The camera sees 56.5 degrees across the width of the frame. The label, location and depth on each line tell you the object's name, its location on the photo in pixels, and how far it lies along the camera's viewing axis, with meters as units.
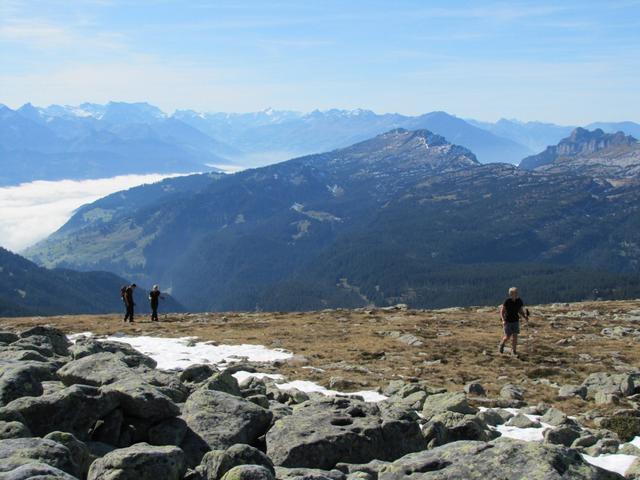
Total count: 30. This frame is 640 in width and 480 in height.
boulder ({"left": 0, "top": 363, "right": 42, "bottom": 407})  14.46
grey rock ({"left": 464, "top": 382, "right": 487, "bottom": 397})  22.73
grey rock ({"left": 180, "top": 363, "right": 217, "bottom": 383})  21.11
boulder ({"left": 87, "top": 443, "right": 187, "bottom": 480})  10.51
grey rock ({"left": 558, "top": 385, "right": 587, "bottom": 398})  22.78
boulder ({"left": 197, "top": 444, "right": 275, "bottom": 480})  11.29
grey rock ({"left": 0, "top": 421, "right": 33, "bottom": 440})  11.97
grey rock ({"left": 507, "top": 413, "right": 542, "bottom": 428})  18.53
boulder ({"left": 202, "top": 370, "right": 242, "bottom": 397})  17.97
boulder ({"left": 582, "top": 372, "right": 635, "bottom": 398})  22.55
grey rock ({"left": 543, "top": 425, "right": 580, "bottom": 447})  16.45
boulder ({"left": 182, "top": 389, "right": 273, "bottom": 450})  13.91
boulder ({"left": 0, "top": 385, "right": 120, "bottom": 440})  13.05
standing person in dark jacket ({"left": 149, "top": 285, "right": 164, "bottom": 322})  46.62
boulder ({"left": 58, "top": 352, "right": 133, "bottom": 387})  16.69
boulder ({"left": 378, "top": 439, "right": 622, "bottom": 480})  10.77
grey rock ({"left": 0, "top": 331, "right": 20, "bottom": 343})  25.52
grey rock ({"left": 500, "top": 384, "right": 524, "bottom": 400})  22.28
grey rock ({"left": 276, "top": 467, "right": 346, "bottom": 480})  11.04
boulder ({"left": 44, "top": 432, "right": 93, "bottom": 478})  11.46
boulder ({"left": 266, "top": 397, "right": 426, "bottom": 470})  13.31
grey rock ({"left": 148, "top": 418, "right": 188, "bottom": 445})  13.42
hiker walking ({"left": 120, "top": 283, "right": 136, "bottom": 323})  45.12
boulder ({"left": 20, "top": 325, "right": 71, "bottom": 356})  26.44
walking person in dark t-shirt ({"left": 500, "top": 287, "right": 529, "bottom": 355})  30.22
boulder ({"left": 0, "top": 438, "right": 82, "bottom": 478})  10.31
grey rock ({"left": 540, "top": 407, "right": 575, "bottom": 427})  18.73
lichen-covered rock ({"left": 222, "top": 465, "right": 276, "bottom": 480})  10.33
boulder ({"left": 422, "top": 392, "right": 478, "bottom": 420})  18.22
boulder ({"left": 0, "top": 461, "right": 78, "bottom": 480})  9.01
